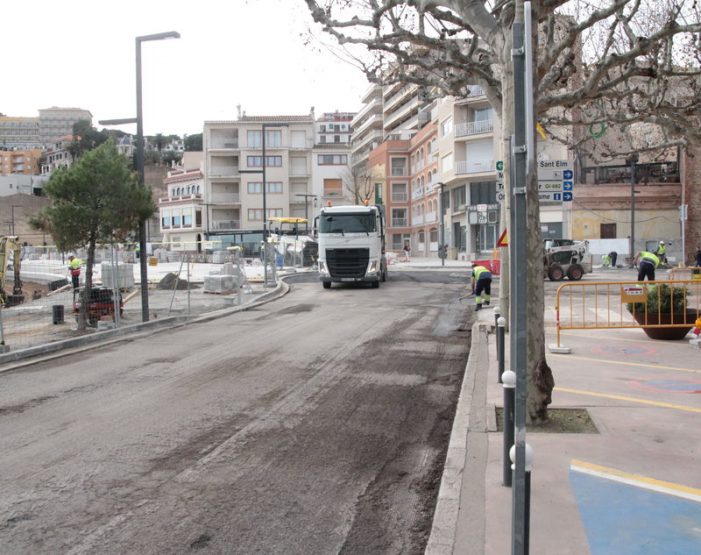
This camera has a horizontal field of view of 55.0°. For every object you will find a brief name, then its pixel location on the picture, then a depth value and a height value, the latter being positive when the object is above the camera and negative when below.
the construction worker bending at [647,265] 16.83 -0.32
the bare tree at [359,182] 76.88 +9.06
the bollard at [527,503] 3.27 -1.21
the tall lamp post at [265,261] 27.12 -0.08
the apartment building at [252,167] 79.44 +10.68
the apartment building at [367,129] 91.90 +18.86
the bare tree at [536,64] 6.23 +3.45
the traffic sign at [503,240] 11.31 +0.26
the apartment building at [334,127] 134.12 +26.56
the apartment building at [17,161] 174.84 +26.92
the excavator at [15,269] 23.25 -0.21
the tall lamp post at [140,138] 15.52 +2.87
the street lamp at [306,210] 78.00 +5.68
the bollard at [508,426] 4.71 -1.21
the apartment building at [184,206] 82.94 +6.90
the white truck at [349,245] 25.53 +0.50
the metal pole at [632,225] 39.97 +1.64
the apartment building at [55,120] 195.75 +41.82
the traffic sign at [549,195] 6.94 +0.62
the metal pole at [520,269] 3.28 -0.07
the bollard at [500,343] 8.27 -1.11
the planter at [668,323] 11.57 -1.22
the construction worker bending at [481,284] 17.61 -0.75
